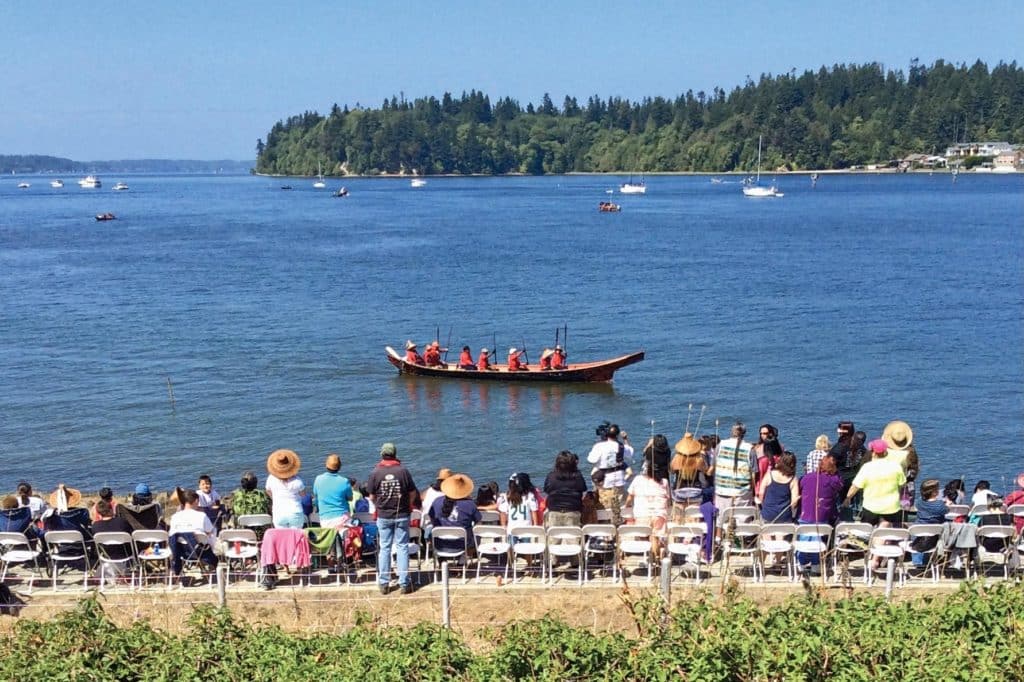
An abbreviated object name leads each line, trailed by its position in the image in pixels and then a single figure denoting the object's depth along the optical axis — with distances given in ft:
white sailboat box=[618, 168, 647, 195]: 596.70
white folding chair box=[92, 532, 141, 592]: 41.47
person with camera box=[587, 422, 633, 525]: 50.14
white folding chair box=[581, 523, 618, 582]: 41.47
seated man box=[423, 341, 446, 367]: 125.59
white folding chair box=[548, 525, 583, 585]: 41.01
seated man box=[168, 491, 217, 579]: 41.93
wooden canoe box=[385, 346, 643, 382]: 118.93
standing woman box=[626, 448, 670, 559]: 43.39
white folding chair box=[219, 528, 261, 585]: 41.91
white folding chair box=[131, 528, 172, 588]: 41.47
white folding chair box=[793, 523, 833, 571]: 41.55
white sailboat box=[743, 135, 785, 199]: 561.43
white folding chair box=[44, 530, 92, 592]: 41.55
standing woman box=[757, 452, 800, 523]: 43.42
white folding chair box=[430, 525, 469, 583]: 41.86
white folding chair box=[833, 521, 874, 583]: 41.60
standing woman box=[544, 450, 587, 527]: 43.42
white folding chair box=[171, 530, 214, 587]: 41.98
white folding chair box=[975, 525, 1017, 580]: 41.73
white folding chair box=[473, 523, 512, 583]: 41.70
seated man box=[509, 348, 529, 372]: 121.08
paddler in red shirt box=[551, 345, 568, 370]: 121.80
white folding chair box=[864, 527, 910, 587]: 41.11
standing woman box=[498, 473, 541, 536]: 44.11
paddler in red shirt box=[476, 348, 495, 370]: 123.34
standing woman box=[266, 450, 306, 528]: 43.04
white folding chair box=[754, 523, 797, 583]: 41.42
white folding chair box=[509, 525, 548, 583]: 41.70
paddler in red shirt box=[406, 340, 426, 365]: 125.70
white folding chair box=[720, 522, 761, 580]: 41.98
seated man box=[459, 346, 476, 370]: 123.75
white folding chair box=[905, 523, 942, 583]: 41.27
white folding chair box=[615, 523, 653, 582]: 41.57
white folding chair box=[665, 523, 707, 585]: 41.65
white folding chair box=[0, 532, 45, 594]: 41.96
